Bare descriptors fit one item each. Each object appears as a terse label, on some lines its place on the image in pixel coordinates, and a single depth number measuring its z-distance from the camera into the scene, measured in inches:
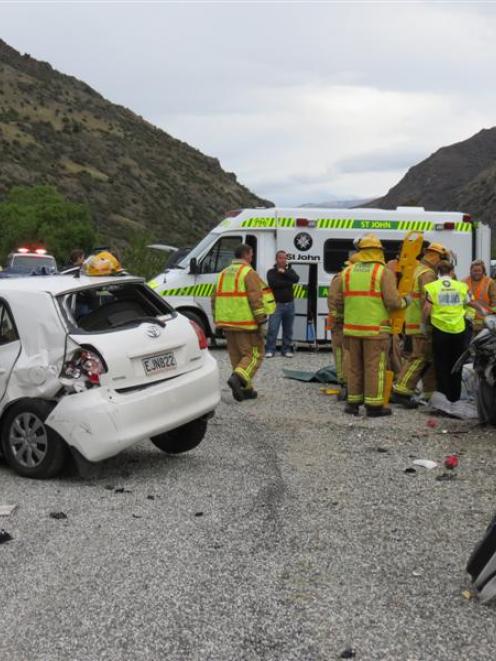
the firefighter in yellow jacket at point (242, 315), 422.3
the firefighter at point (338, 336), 416.7
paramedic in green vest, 397.1
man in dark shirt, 615.2
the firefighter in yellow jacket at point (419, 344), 416.2
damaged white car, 256.5
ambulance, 653.3
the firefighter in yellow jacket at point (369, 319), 374.0
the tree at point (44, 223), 2247.8
